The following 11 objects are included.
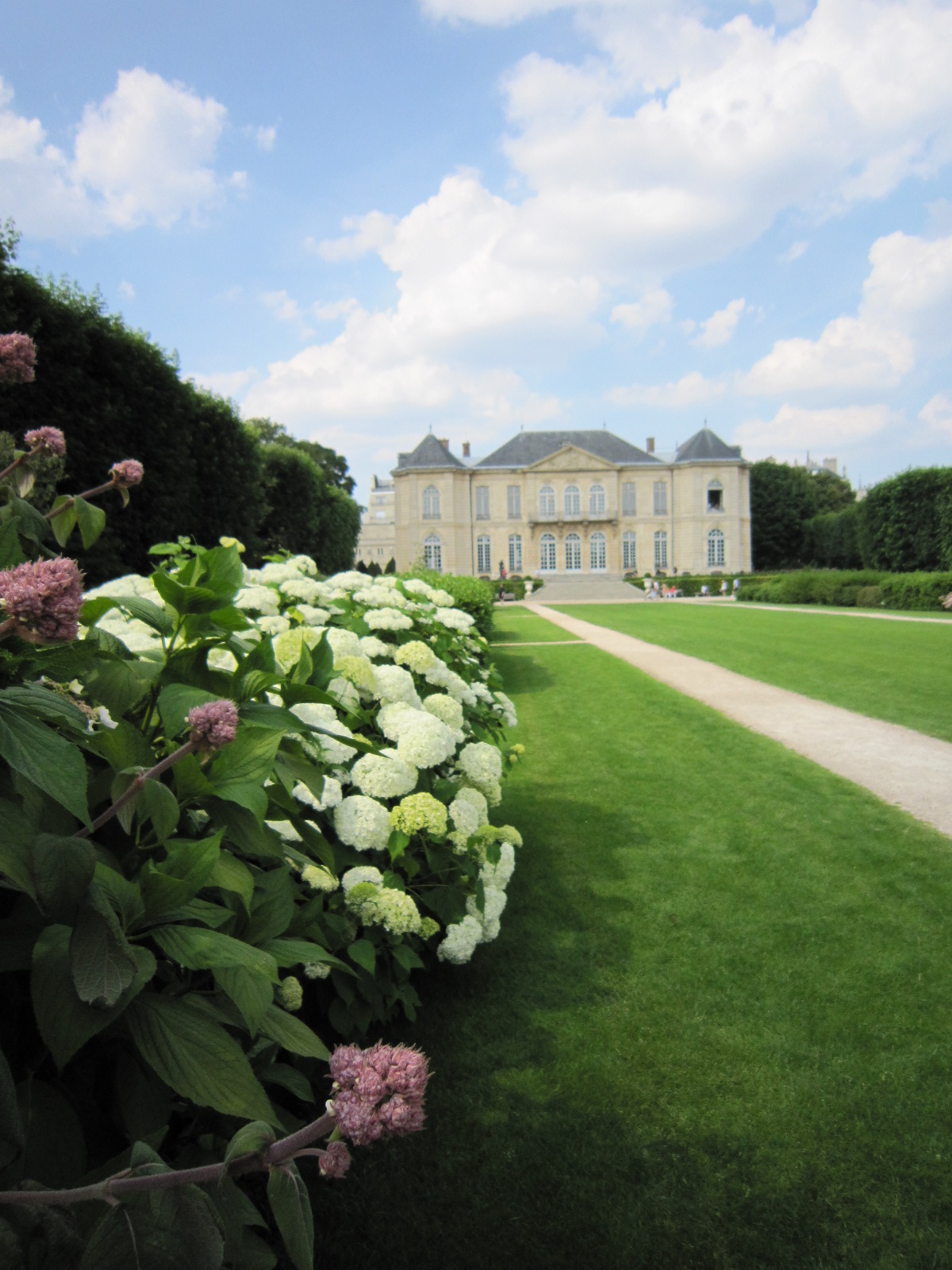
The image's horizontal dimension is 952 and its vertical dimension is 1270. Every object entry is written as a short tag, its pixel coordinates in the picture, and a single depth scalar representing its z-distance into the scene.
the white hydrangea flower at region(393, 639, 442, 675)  3.56
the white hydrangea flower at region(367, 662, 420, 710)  3.17
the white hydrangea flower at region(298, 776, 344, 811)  2.50
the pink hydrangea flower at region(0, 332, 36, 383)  1.45
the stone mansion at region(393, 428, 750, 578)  59.47
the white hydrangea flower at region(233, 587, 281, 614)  3.72
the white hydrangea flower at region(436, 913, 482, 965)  2.85
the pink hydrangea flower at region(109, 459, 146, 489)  1.62
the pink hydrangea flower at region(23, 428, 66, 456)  1.54
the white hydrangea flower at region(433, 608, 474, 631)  5.02
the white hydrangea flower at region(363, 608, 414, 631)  3.78
